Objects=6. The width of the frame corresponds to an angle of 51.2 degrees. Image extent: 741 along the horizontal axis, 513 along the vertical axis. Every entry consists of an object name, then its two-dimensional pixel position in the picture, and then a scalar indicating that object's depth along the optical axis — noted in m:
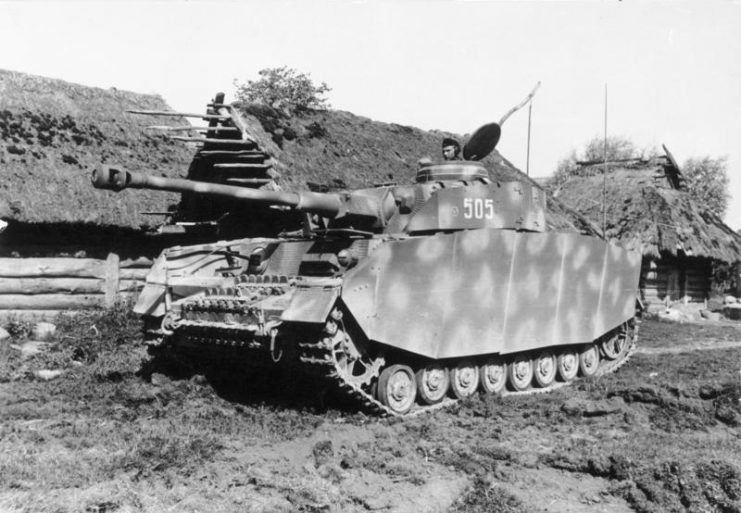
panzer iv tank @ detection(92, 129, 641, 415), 7.99
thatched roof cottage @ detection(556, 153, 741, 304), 23.66
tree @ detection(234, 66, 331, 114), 35.53
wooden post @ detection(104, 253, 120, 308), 14.41
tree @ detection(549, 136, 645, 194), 58.06
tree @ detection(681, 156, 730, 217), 50.12
